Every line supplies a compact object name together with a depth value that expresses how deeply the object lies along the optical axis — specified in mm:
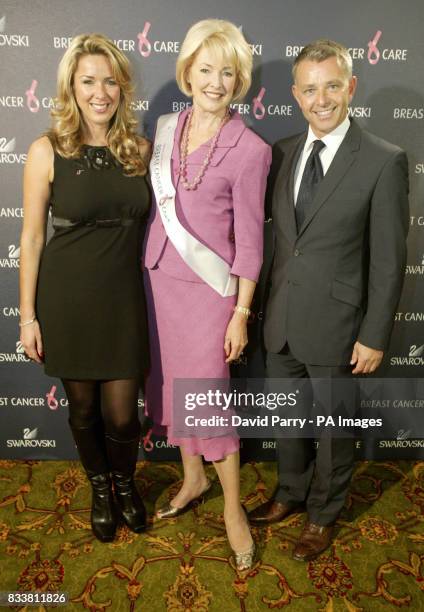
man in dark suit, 1685
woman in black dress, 1718
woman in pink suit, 1679
